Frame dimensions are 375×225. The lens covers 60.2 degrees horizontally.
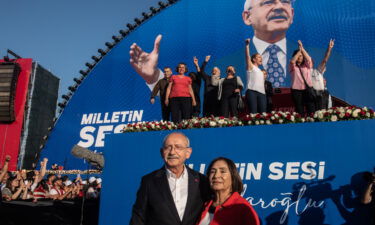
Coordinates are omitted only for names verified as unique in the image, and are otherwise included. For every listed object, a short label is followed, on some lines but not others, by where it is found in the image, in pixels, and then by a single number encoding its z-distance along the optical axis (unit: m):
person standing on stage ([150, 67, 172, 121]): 7.29
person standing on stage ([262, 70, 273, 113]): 7.81
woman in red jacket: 2.10
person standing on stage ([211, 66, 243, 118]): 6.83
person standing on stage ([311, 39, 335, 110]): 6.24
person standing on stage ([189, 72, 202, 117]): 7.75
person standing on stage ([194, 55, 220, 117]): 7.45
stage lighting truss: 16.98
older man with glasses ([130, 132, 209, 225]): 2.22
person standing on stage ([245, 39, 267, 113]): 6.22
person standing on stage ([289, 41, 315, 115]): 6.20
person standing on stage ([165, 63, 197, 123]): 6.83
